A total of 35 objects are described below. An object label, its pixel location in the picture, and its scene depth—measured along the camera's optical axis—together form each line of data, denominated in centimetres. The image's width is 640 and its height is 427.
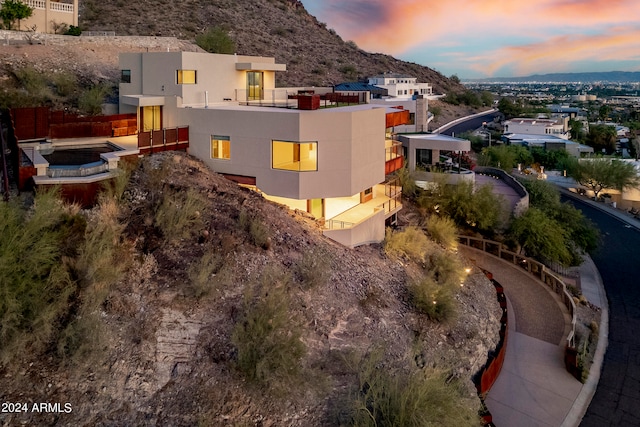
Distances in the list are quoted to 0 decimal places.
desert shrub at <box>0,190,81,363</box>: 1104
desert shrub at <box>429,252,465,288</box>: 2041
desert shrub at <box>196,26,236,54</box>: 4809
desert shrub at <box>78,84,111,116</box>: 2735
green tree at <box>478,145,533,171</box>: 5069
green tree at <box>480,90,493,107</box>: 11339
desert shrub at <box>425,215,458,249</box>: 2456
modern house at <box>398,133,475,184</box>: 3177
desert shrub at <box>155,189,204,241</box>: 1550
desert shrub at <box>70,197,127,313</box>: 1265
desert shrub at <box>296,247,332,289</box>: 1562
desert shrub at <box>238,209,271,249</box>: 1639
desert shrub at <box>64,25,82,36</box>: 4388
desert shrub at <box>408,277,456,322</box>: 1712
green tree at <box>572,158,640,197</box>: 4862
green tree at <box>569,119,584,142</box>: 9144
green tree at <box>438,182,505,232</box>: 2848
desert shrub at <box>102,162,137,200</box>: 1647
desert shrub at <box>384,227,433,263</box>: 2166
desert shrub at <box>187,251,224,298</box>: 1357
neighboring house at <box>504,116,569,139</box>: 8012
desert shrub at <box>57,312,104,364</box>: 1149
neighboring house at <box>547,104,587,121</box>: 11975
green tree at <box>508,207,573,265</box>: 2717
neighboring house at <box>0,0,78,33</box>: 4416
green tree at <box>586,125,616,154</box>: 8528
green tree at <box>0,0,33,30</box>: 4091
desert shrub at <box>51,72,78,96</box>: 3050
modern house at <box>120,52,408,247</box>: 2025
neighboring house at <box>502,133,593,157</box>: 6719
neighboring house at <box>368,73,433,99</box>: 7644
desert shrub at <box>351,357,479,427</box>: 1053
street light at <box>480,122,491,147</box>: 7569
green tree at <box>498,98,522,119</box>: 10094
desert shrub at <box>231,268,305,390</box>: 1191
